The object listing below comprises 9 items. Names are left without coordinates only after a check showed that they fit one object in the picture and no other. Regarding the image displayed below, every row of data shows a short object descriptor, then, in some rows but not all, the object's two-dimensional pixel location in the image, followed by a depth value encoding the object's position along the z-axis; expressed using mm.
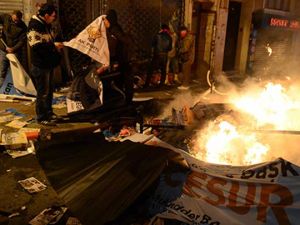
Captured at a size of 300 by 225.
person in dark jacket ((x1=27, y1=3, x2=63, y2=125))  5408
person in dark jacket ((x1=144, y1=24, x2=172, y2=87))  9285
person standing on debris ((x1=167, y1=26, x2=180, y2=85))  9847
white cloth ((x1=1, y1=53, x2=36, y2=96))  7198
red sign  14311
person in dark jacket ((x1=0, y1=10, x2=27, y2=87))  7360
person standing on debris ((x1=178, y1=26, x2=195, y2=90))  9753
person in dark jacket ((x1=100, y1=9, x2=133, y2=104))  6017
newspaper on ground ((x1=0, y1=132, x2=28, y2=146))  4813
